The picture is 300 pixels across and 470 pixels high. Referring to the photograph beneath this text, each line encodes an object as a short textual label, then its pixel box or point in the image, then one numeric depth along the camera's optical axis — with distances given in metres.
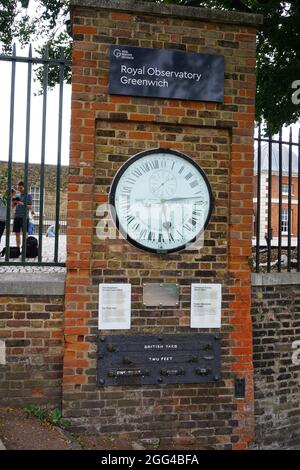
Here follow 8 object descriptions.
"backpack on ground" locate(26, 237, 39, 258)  5.71
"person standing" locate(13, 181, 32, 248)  7.90
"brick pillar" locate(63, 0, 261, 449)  4.34
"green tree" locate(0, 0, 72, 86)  8.82
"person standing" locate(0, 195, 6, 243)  7.98
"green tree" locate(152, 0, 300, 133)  7.54
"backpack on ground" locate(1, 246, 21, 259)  6.20
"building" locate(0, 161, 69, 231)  19.35
